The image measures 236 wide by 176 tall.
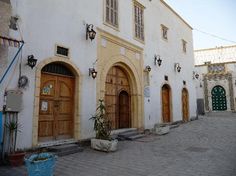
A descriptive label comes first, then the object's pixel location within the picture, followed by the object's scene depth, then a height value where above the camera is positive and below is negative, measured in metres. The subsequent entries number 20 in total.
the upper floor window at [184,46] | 17.76 +5.48
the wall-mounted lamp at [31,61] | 6.26 +1.49
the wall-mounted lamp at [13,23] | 6.03 +2.55
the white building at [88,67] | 6.48 +1.85
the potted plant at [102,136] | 7.03 -0.89
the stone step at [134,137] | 9.19 -1.17
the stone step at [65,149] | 6.34 -1.18
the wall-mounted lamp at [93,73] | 8.32 +1.50
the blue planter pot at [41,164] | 3.90 -0.99
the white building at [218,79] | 27.11 +4.06
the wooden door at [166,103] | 13.95 +0.46
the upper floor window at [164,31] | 14.59 +5.52
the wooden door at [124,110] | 10.55 +0.03
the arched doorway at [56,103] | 7.00 +0.28
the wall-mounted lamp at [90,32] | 8.30 +3.09
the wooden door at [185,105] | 16.61 +0.42
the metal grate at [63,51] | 7.32 +2.12
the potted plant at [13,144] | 5.18 -0.87
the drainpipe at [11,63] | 5.61 +1.31
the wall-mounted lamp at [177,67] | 15.60 +3.19
